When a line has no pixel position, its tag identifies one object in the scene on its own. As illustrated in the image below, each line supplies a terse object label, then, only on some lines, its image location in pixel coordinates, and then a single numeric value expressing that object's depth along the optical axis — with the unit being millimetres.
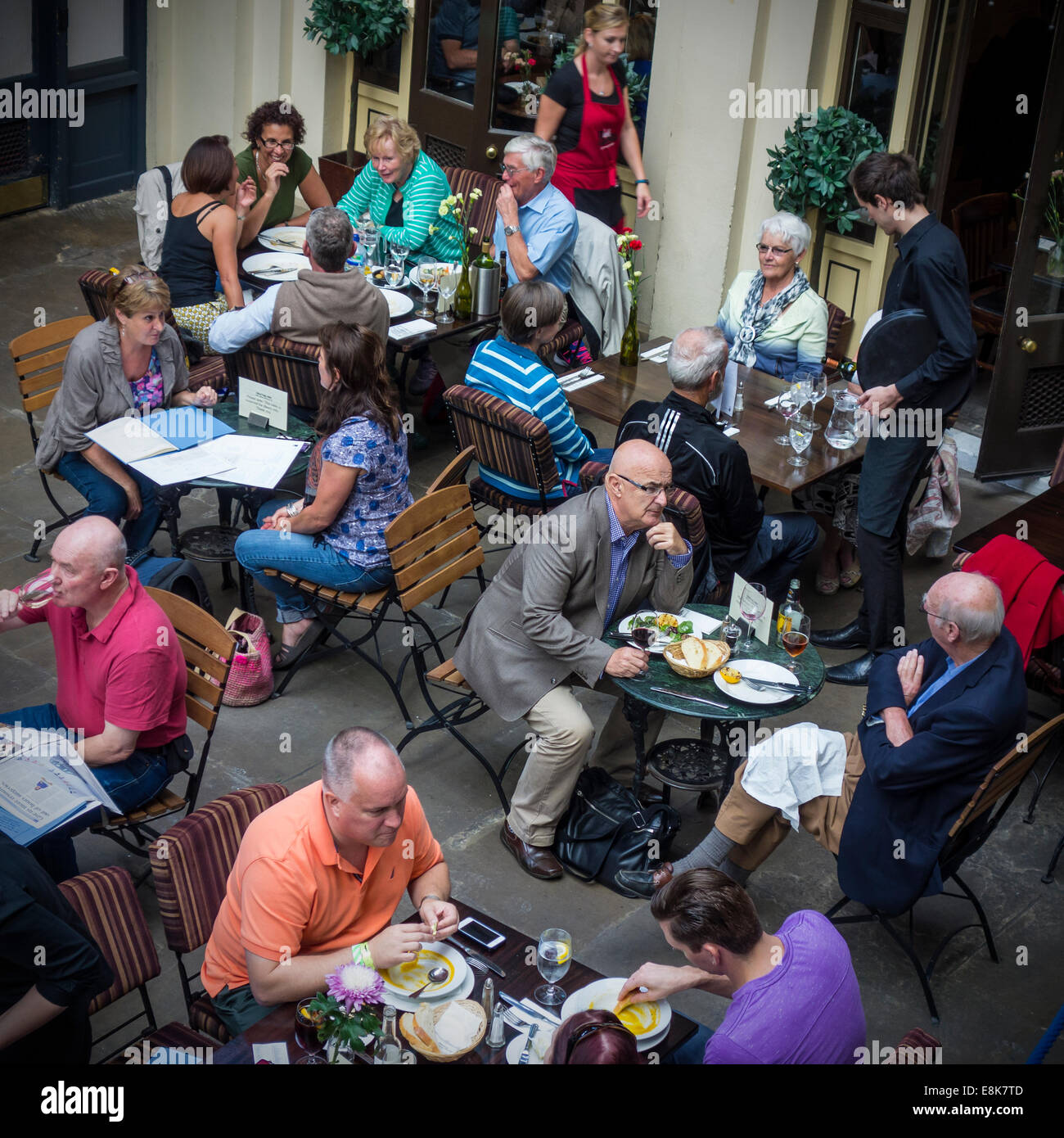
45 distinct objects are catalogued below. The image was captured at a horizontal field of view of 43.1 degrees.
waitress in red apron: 7754
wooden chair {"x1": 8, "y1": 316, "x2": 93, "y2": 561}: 6219
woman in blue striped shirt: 5637
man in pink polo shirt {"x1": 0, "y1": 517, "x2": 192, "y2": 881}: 4031
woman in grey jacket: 5633
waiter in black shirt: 5570
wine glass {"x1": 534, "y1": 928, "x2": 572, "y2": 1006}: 3294
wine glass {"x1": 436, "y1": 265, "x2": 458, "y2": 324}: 7059
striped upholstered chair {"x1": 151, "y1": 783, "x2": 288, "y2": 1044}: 3496
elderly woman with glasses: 6367
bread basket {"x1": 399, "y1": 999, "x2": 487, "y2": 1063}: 3047
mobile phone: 3414
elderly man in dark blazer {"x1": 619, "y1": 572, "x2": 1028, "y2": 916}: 4086
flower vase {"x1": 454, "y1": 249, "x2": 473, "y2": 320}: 7129
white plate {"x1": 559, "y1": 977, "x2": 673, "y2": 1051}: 3182
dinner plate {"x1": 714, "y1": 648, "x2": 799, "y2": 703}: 4473
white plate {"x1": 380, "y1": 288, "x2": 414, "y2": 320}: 6987
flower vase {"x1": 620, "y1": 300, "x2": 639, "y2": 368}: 6688
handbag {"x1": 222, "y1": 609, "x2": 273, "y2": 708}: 5461
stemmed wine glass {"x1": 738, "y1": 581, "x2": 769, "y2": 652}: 4766
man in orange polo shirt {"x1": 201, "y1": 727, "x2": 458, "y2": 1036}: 3268
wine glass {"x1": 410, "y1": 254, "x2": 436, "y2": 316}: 7125
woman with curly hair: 7656
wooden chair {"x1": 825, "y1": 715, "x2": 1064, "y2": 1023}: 4070
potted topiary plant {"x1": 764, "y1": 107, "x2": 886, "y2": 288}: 7301
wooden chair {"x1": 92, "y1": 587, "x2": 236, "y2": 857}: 4355
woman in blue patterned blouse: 5160
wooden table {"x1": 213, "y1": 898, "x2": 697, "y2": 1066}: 3045
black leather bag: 4750
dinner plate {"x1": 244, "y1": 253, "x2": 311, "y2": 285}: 7227
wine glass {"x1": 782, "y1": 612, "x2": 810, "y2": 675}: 4719
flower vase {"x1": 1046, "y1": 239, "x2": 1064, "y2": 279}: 7141
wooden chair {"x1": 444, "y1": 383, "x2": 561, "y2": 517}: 5648
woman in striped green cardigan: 7508
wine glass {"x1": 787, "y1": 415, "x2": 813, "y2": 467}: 5887
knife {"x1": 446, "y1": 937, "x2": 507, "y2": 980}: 3320
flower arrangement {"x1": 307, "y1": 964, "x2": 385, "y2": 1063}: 3023
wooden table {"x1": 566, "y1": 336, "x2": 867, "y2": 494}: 5789
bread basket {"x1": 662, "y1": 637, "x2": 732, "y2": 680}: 4539
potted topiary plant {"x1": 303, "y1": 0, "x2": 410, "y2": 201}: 9344
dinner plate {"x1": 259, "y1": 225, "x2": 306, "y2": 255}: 7664
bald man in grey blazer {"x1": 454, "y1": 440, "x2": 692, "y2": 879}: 4570
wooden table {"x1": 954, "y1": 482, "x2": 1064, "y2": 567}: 5367
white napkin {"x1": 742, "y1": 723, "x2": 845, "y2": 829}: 4395
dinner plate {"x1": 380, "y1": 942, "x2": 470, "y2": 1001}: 3234
